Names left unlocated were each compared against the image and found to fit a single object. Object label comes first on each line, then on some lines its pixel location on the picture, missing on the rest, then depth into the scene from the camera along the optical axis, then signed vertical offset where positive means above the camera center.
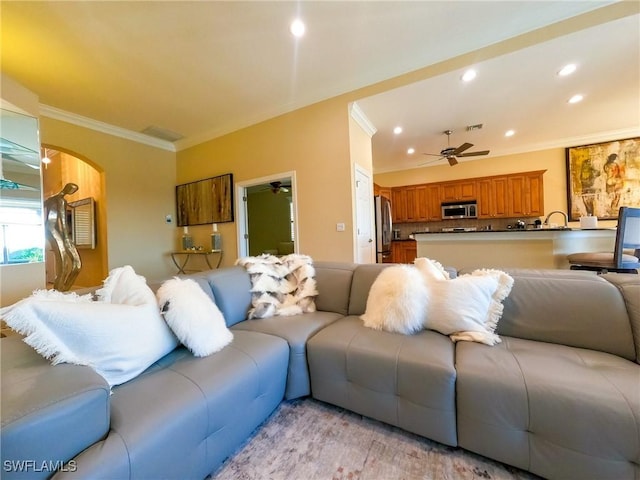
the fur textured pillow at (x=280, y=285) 2.02 -0.38
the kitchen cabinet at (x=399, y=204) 6.68 +0.84
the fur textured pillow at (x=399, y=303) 1.55 -0.42
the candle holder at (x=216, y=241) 4.75 +0.01
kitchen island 3.03 -0.16
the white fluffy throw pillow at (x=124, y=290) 1.28 -0.24
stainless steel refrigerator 5.26 +0.16
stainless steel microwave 5.92 +0.58
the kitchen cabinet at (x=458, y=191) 5.94 +1.04
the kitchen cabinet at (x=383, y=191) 6.09 +1.14
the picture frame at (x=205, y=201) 4.60 +0.78
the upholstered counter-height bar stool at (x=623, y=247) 2.61 -0.17
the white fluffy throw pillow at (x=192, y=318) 1.31 -0.41
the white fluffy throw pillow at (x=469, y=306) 1.48 -0.42
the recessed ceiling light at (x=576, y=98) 3.53 +1.86
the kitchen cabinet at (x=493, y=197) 5.66 +0.82
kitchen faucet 4.98 +0.20
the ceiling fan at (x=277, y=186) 4.84 +1.05
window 2.47 +0.15
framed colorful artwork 4.79 +1.02
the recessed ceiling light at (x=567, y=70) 2.83 +1.83
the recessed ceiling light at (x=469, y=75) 2.85 +1.81
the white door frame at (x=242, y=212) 4.32 +0.51
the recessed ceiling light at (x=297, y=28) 2.38 +2.01
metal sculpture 2.71 +0.04
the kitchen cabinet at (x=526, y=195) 5.37 +0.81
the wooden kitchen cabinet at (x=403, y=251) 6.44 -0.38
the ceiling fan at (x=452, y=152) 4.11 +1.38
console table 4.82 -0.26
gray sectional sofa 0.76 -0.61
